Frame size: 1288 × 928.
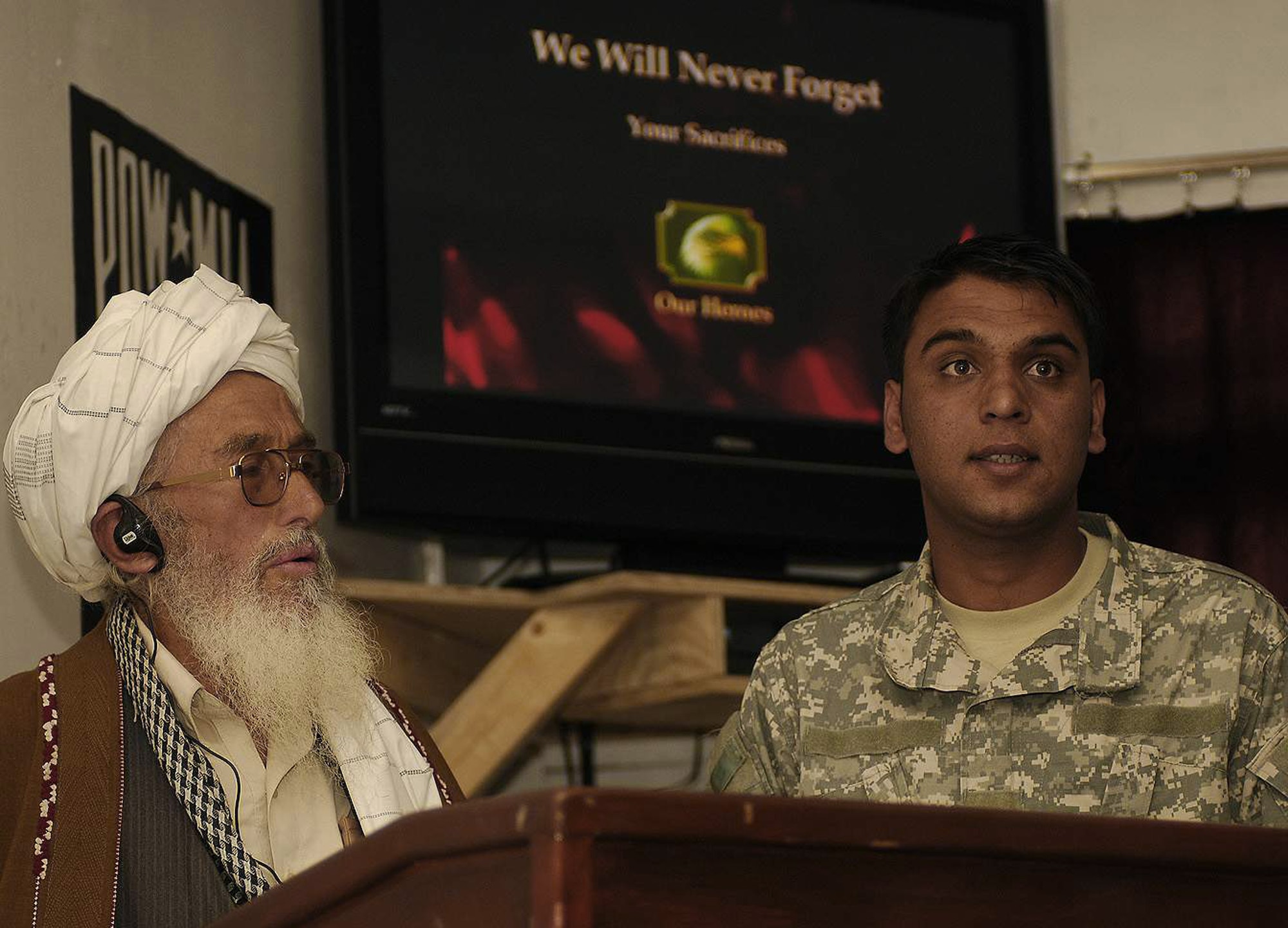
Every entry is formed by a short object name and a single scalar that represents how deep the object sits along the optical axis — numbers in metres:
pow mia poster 5.60
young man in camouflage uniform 3.91
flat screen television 7.00
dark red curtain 8.06
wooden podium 1.95
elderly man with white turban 3.97
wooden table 6.79
